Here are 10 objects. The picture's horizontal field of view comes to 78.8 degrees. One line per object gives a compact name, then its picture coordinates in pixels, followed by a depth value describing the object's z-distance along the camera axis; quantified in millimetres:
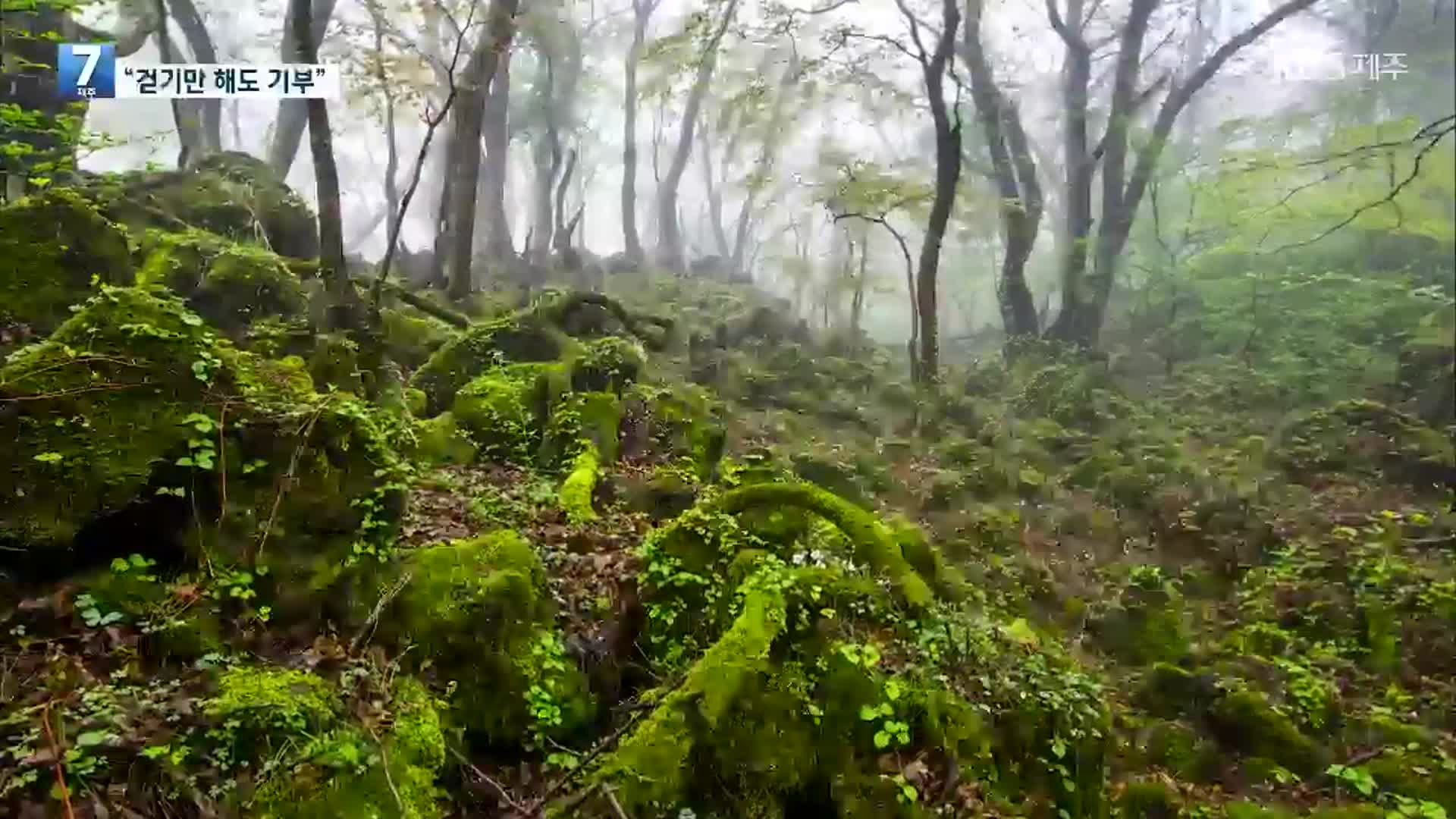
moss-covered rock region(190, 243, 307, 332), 8703
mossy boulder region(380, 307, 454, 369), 10703
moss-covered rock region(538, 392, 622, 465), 8359
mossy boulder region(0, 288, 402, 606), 4250
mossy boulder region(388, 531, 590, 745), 4559
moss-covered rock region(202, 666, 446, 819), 3402
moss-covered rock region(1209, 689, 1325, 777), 6465
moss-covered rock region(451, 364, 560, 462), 8625
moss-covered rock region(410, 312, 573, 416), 9586
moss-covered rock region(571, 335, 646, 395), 9734
